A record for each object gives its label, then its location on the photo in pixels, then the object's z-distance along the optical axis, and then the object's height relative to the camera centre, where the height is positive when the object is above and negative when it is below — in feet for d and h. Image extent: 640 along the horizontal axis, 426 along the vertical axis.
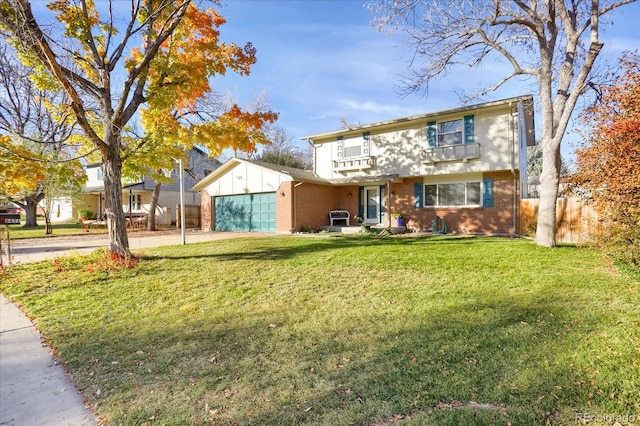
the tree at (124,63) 25.02 +13.17
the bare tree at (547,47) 32.27 +16.89
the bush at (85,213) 96.07 +0.46
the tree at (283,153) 106.30 +20.03
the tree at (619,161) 19.67 +3.17
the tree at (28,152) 28.37 +5.92
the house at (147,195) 91.56 +5.78
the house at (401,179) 46.88 +5.29
